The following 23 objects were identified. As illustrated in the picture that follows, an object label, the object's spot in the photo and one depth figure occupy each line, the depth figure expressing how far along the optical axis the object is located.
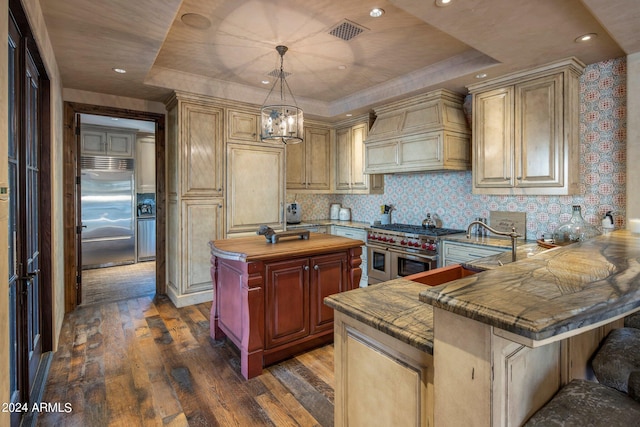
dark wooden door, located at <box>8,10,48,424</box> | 1.77
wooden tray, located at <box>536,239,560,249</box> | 2.80
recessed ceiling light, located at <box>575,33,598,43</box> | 2.42
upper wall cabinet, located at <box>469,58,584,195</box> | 2.88
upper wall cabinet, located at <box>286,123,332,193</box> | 5.00
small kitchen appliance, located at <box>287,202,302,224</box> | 5.04
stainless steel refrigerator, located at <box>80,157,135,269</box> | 5.91
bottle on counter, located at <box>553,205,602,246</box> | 2.74
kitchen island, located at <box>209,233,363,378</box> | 2.44
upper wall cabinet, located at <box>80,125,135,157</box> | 5.92
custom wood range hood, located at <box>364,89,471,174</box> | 3.66
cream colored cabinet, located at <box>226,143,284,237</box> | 4.21
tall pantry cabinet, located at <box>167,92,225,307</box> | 3.87
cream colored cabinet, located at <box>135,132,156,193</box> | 6.48
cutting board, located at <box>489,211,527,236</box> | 3.46
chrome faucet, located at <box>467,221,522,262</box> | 1.95
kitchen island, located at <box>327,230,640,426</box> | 0.75
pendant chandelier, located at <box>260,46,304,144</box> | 2.80
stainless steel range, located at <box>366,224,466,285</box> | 3.69
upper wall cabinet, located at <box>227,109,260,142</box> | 4.16
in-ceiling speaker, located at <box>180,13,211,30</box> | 2.48
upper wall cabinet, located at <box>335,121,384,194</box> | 4.88
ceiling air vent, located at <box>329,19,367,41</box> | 2.63
